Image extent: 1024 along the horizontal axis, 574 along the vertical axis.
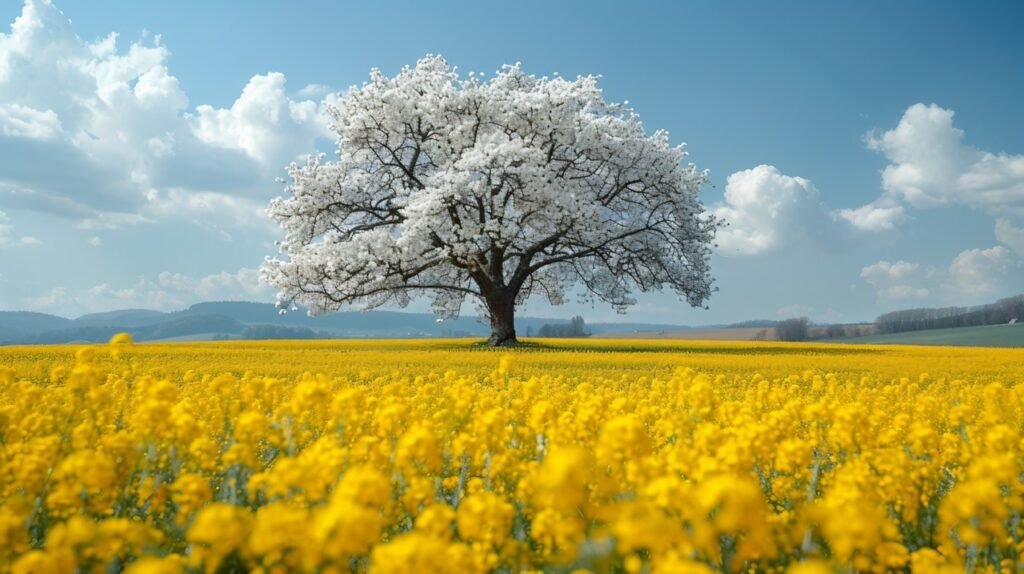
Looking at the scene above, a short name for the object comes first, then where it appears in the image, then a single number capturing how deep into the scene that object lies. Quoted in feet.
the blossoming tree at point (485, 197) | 86.79
